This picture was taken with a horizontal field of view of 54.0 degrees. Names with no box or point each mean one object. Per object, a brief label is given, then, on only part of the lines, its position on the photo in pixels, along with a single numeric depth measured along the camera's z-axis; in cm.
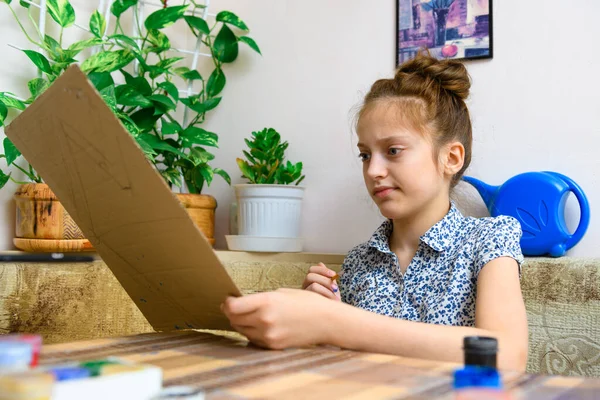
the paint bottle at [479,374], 40
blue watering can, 138
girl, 107
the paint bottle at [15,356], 47
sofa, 127
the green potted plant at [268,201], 173
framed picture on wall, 157
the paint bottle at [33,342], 52
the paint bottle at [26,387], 38
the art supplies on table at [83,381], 39
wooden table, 49
